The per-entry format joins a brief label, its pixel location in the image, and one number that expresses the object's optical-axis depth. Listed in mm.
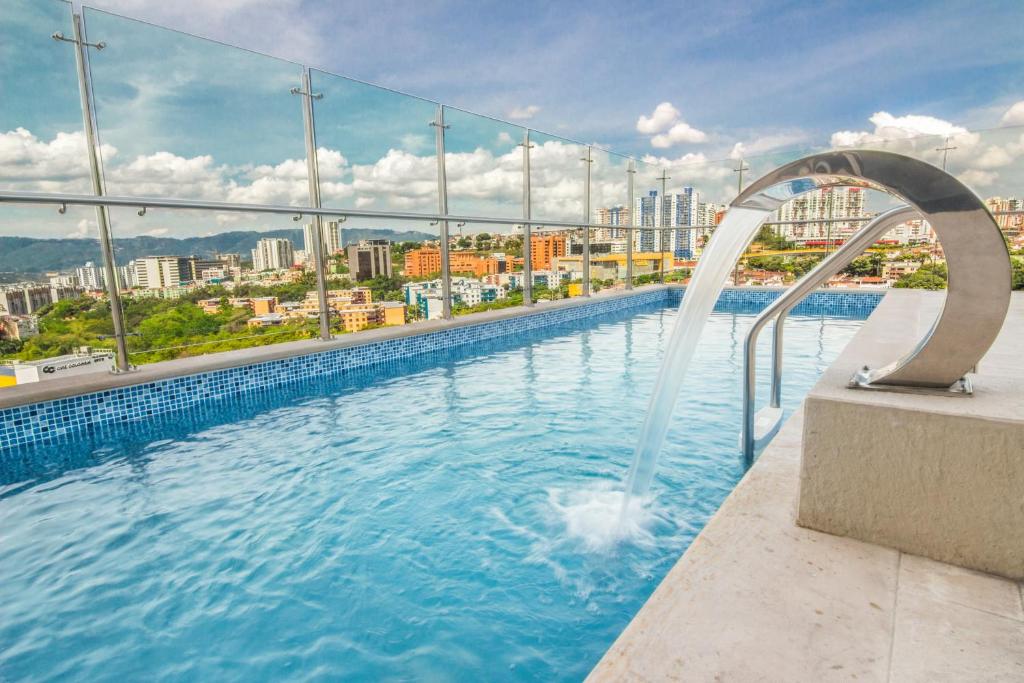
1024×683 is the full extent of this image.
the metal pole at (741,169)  11289
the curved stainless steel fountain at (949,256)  1313
